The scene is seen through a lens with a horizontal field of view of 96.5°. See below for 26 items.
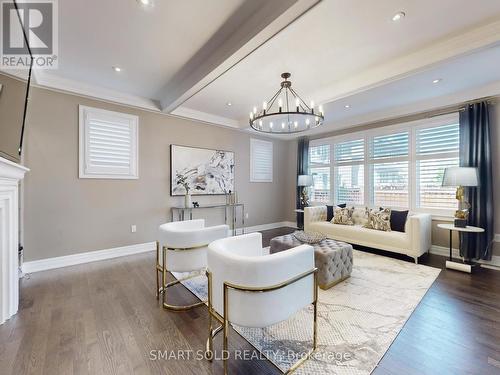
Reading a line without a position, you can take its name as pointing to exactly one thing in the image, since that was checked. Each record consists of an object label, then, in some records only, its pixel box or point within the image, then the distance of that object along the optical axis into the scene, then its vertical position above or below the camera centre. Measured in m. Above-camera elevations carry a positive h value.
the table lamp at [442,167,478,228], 3.29 +0.10
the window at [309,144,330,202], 5.88 +0.45
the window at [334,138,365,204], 5.19 +0.38
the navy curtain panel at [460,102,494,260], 3.51 +0.07
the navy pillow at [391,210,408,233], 4.00 -0.60
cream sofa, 3.59 -0.88
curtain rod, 3.54 +1.38
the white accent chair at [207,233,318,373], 1.39 -0.65
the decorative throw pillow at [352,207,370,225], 4.58 -0.59
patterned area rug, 1.63 -1.25
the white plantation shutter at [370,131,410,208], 4.53 +0.37
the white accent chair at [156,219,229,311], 2.27 -0.65
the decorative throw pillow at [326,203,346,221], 5.11 -0.55
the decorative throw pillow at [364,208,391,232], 4.09 -0.61
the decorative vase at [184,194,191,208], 4.48 -0.28
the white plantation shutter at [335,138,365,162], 5.19 +0.89
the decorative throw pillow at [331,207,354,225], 4.68 -0.61
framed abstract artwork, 4.64 +0.37
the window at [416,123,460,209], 3.96 +0.48
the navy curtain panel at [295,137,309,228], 6.20 +0.79
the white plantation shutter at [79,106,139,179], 3.65 +0.74
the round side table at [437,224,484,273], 3.22 -1.13
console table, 4.62 -0.56
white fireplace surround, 2.04 -0.51
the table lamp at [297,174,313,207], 5.71 +0.08
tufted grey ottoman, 2.71 -0.90
